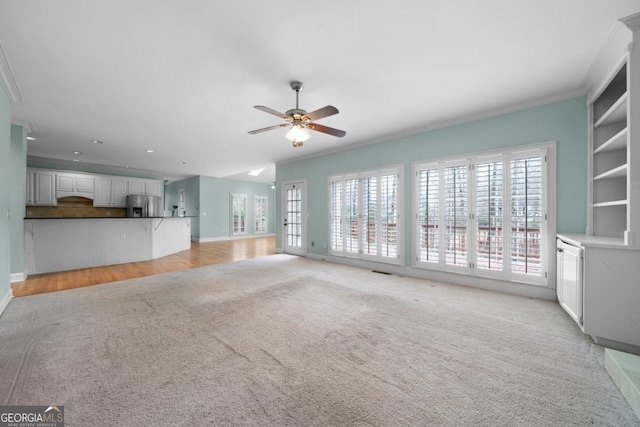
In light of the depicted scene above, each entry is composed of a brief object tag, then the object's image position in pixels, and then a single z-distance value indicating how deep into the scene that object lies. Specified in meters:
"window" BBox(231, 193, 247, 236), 10.78
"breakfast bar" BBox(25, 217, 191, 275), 4.76
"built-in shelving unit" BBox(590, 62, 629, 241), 2.85
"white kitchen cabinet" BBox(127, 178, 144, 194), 8.28
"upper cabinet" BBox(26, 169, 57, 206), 6.64
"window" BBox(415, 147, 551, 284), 3.46
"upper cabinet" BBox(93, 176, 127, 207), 7.68
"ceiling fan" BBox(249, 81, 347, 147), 2.75
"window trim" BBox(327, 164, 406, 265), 4.77
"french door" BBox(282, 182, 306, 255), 6.77
